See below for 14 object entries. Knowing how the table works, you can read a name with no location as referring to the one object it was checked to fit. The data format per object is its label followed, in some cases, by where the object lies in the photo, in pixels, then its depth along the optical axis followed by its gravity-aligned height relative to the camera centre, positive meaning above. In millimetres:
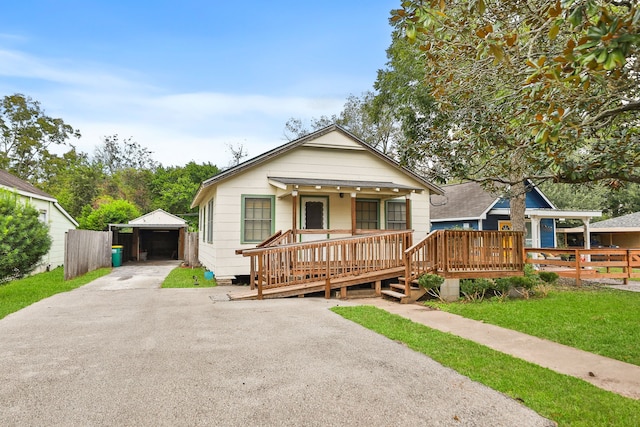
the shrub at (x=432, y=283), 8562 -1112
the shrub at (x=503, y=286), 8969 -1239
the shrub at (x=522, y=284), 9109 -1210
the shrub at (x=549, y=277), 10672 -1221
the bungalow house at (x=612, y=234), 21998 -54
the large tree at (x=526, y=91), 3031 +1701
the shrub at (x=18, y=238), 8617 -119
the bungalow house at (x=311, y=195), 11078 +1177
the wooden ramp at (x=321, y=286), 8917 -1284
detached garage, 22141 -312
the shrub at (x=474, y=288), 8883 -1269
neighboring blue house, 18844 +947
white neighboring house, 14805 +842
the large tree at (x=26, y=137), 35188 +9089
